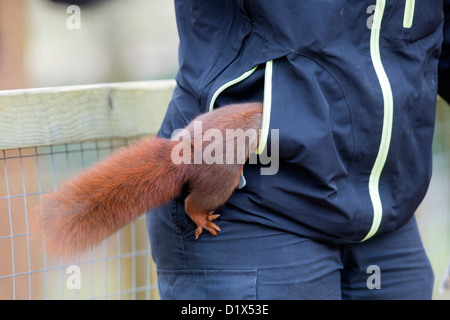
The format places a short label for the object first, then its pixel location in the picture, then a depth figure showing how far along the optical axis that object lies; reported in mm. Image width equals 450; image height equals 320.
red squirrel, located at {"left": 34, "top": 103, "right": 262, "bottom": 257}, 2055
